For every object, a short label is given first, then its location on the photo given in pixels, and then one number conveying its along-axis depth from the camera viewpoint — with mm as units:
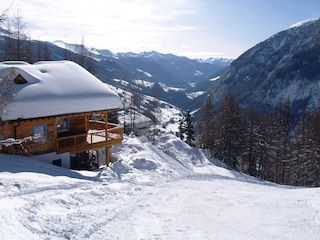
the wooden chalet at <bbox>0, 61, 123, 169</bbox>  21000
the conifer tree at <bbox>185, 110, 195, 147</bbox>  50531
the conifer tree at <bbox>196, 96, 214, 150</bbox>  48875
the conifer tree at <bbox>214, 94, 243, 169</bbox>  43750
